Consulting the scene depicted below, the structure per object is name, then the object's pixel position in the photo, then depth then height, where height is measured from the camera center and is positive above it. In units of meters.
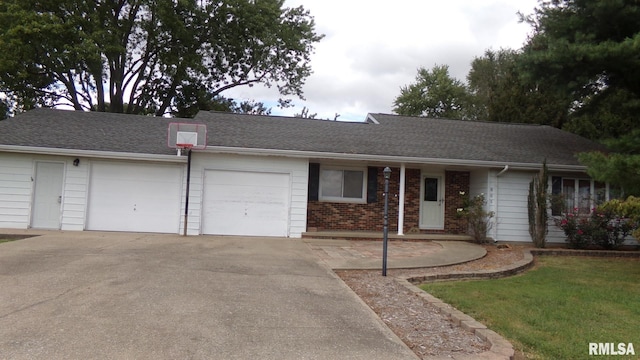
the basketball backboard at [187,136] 11.88 +1.69
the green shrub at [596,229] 12.70 -0.36
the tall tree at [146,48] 20.31 +8.04
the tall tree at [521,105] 25.50 +6.45
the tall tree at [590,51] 10.48 +3.99
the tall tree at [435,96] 38.19 +10.05
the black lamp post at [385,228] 7.73 -0.38
